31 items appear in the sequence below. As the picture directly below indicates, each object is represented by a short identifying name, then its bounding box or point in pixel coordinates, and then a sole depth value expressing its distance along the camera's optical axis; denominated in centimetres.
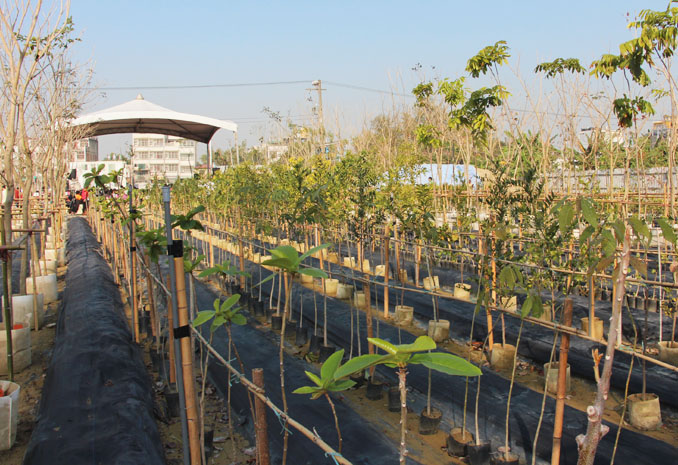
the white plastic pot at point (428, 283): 915
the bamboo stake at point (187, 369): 279
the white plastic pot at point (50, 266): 1053
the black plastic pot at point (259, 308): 835
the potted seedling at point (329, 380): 165
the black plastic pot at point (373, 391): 521
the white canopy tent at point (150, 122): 1927
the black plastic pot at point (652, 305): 771
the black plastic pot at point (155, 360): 569
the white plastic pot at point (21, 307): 664
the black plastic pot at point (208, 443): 399
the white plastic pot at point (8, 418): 392
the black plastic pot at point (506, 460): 376
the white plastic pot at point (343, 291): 896
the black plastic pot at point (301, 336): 688
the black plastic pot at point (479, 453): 390
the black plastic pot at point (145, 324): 703
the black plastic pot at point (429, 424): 447
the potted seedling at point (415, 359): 130
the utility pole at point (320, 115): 1640
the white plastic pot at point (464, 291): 827
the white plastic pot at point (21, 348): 566
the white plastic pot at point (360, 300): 841
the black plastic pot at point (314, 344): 645
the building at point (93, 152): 5806
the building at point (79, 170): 3816
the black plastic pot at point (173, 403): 467
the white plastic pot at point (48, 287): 874
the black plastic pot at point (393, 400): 493
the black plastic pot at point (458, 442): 406
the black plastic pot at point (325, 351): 616
